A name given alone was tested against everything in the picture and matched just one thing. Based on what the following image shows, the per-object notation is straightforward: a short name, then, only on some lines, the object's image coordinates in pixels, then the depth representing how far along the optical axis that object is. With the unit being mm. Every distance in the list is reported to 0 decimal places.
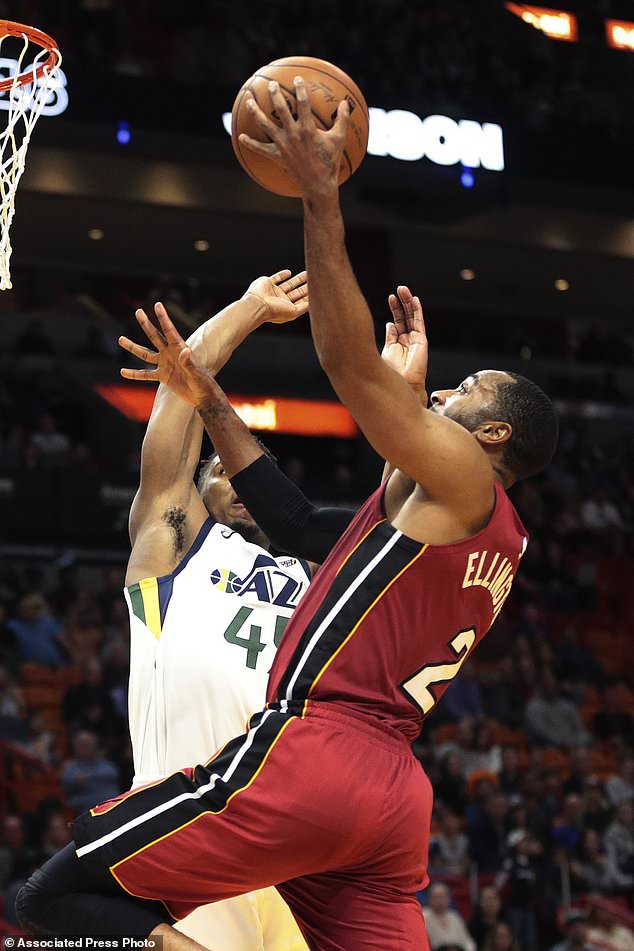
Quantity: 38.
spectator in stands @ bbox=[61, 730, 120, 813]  10758
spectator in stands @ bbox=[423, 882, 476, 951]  10227
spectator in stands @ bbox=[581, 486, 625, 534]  19719
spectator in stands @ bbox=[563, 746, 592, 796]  13023
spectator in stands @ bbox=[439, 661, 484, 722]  14125
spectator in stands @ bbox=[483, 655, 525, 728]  14672
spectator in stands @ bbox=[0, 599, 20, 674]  12625
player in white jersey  4137
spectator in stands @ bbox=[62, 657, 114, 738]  11781
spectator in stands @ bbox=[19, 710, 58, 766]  11352
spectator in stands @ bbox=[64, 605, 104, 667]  13023
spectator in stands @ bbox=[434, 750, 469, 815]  12141
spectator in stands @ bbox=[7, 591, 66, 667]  13016
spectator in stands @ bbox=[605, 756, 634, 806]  13312
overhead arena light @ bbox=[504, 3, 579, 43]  20406
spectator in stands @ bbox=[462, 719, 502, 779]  13070
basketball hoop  5031
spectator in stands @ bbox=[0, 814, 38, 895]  9609
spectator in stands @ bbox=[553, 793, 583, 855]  12141
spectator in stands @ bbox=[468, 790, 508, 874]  11633
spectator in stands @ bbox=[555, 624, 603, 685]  16250
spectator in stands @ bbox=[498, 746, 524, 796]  12766
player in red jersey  3184
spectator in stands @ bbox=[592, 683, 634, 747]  15117
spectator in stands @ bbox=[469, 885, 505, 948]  10688
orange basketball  3502
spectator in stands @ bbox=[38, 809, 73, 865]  9766
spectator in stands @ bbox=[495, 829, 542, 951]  11039
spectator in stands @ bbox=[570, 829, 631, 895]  11938
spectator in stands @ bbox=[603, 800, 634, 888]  12203
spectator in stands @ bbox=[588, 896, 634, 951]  10859
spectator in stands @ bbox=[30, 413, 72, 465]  16375
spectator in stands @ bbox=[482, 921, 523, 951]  10508
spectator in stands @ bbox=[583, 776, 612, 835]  12625
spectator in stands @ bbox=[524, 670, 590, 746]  14555
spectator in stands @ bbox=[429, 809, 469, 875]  11273
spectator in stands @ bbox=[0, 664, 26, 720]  11641
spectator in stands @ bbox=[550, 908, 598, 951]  10719
